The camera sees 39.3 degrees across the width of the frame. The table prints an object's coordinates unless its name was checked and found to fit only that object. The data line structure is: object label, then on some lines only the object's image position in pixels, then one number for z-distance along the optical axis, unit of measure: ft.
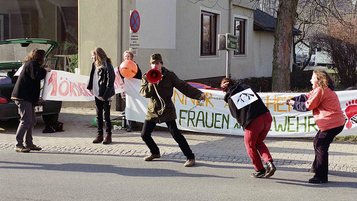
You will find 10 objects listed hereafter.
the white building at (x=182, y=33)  46.37
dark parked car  33.27
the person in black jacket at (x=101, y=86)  29.99
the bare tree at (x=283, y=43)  47.73
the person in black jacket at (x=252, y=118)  22.26
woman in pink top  22.12
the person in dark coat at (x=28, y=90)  27.50
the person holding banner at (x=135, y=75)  33.58
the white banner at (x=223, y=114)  31.09
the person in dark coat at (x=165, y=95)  24.98
